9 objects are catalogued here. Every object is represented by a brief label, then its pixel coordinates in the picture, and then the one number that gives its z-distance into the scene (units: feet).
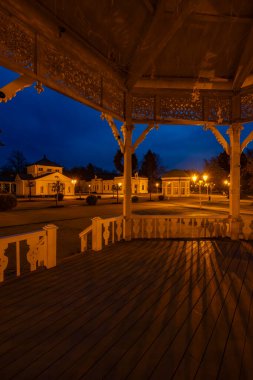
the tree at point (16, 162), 201.06
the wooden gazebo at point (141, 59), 11.91
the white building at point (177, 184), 138.10
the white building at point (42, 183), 139.33
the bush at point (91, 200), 80.23
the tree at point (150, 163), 139.95
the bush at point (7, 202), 60.90
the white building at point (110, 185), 178.61
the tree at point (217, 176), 120.88
